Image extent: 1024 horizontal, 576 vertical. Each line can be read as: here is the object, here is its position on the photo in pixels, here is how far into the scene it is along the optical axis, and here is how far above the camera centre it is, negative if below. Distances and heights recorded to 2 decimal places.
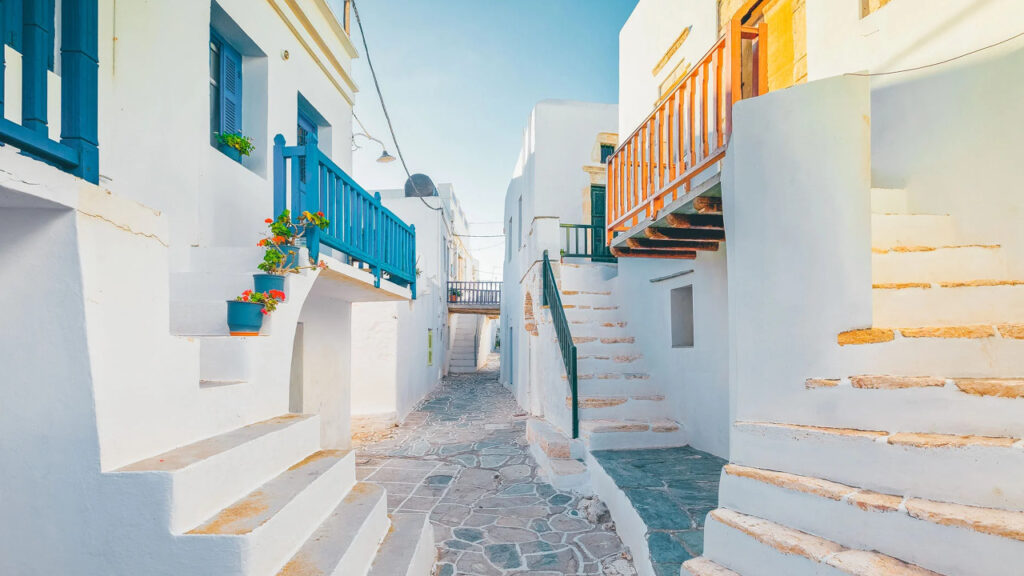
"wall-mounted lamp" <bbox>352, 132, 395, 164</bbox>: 10.45 +3.15
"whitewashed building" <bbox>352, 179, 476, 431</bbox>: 10.05 -0.56
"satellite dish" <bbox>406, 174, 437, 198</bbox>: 20.44 +4.97
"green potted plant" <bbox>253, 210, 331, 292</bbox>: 3.20 +0.37
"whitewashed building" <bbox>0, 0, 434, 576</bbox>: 1.83 -0.14
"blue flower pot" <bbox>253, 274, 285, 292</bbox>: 3.19 +0.18
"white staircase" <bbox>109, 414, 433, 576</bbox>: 1.90 -0.87
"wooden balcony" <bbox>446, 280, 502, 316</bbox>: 22.23 +0.53
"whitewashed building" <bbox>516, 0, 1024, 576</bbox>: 2.18 +0.13
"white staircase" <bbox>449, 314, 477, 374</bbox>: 23.78 -1.74
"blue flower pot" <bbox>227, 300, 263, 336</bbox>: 2.96 -0.05
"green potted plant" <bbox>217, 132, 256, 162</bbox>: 4.71 +1.55
